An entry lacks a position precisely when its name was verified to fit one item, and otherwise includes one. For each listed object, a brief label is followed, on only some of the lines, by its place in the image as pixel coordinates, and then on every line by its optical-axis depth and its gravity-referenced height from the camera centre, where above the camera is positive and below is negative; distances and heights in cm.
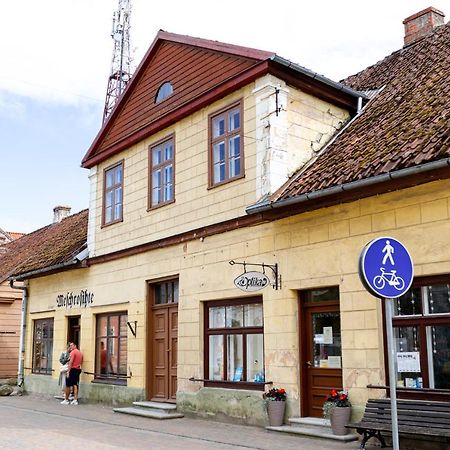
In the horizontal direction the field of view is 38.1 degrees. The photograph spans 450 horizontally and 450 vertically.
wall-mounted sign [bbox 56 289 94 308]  1770 +153
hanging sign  1189 +131
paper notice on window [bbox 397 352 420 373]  938 -13
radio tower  2755 +1286
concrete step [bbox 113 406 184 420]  1323 -120
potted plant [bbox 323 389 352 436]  985 -88
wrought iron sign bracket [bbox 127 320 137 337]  1538 +64
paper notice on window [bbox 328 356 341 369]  1073 -14
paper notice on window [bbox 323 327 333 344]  1091 +30
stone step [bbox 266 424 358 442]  970 -121
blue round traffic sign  593 +78
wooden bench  836 -88
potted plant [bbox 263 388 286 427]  1105 -89
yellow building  969 +230
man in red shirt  1709 -46
